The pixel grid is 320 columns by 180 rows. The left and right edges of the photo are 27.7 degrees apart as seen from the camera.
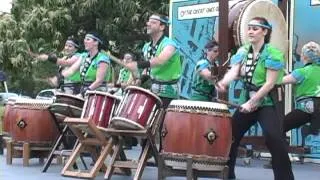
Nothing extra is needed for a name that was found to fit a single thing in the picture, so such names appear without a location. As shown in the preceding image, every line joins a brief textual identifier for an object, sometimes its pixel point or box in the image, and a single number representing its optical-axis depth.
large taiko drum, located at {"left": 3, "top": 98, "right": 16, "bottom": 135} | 8.13
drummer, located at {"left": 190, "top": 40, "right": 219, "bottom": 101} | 7.65
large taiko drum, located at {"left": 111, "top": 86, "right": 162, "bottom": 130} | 6.23
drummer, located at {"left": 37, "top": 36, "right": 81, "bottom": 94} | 8.17
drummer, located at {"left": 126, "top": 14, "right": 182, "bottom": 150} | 6.79
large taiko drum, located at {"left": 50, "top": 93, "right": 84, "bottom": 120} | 7.23
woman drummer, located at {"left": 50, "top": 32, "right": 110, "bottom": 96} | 7.44
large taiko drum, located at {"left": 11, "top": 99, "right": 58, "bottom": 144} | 7.97
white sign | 10.11
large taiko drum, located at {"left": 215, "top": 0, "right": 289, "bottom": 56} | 8.39
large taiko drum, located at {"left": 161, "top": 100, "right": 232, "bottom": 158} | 5.73
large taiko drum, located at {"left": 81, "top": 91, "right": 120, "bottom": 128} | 6.75
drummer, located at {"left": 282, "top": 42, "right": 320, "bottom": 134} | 8.01
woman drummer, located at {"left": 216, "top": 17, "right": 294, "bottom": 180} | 5.80
